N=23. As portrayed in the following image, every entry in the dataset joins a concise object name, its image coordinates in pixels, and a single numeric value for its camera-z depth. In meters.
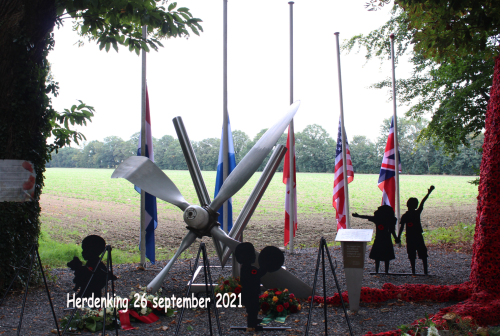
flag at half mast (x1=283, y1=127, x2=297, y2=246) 9.69
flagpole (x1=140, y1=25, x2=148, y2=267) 8.25
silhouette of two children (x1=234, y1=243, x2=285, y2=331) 4.52
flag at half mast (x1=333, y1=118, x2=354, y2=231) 10.23
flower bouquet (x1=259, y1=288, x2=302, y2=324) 5.38
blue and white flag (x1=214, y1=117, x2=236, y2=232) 7.90
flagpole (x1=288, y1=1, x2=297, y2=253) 9.53
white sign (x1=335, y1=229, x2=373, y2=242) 5.53
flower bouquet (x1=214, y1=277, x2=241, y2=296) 6.13
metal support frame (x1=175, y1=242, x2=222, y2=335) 3.86
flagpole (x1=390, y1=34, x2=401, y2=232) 10.69
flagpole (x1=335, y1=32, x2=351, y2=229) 10.07
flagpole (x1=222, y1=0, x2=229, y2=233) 7.76
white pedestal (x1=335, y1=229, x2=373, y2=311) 5.54
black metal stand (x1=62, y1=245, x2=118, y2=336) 4.13
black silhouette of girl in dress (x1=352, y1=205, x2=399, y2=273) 7.47
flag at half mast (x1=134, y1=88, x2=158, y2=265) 8.37
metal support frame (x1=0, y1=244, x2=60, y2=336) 4.22
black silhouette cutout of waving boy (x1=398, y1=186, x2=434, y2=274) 7.62
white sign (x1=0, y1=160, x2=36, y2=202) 6.37
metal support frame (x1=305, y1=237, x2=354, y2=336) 4.18
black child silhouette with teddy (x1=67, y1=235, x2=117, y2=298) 4.84
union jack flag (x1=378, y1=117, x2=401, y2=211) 10.78
